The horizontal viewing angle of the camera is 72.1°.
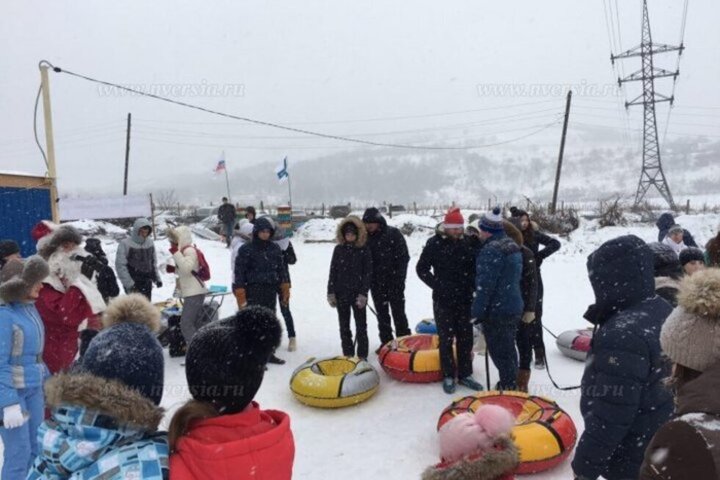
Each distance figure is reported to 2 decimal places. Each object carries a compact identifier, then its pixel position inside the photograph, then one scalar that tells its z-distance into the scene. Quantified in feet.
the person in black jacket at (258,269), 19.70
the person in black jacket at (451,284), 16.52
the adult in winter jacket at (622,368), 7.19
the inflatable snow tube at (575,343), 19.97
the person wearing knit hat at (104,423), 4.88
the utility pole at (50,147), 29.17
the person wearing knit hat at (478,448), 5.19
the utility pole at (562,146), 65.51
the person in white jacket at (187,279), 19.84
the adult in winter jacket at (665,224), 24.53
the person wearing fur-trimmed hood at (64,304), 11.87
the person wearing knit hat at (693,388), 4.17
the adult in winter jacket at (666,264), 12.55
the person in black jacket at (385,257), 20.20
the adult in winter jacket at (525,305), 15.93
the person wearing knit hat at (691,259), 14.30
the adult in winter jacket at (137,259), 21.88
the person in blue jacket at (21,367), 9.61
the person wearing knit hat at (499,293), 14.62
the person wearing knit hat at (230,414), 4.86
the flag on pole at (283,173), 81.01
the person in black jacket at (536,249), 18.56
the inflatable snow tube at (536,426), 11.73
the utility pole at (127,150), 83.35
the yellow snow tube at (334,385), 15.84
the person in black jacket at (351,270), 19.19
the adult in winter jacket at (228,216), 54.24
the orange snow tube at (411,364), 17.44
